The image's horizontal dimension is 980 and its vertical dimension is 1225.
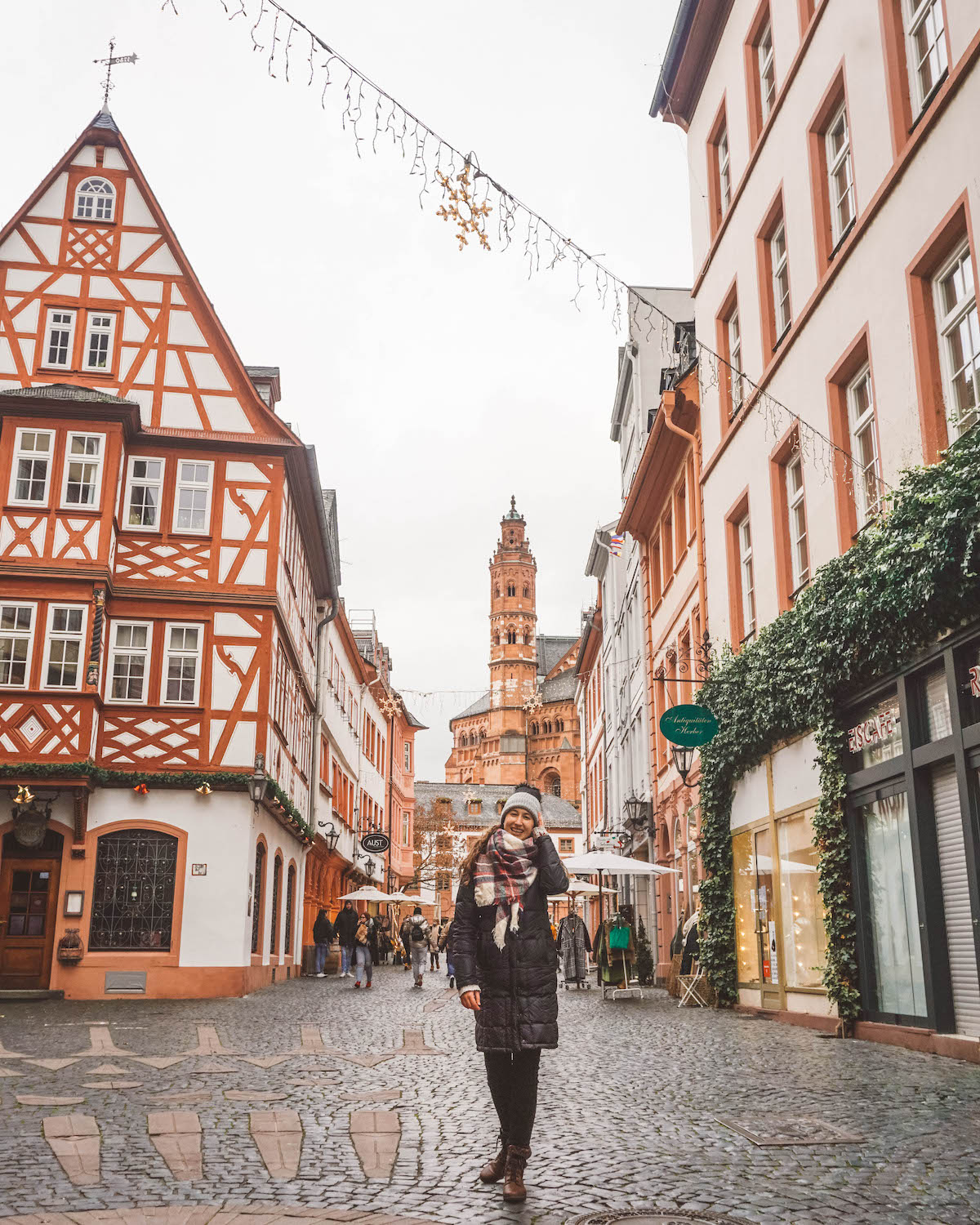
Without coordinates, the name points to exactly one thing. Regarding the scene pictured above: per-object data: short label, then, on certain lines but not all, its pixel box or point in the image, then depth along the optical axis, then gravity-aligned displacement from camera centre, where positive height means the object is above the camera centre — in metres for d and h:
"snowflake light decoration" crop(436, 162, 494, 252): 7.71 +4.43
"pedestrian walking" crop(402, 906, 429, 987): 28.98 +0.62
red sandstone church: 132.38 +26.98
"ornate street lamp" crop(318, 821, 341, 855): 36.88 +3.61
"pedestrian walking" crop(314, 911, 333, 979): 32.53 +0.63
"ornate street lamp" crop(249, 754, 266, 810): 23.53 +3.15
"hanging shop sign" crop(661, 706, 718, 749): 16.75 +3.04
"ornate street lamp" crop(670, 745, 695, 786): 19.72 +3.17
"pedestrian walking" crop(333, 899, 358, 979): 29.62 +0.83
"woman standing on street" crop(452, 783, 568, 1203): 5.93 +0.02
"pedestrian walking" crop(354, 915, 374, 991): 26.98 +0.13
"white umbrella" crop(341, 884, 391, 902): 34.44 +1.82
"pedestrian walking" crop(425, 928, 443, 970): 39.77 +0.20
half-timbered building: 22.66 +6.47
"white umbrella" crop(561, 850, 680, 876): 22.38 +1.68
